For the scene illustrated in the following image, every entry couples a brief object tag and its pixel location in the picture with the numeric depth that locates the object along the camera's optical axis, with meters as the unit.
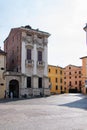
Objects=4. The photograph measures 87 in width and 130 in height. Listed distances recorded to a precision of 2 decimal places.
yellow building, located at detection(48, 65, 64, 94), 30.03
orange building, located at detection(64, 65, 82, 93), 39.35
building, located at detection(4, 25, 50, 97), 16.83
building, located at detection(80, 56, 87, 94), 24.56
